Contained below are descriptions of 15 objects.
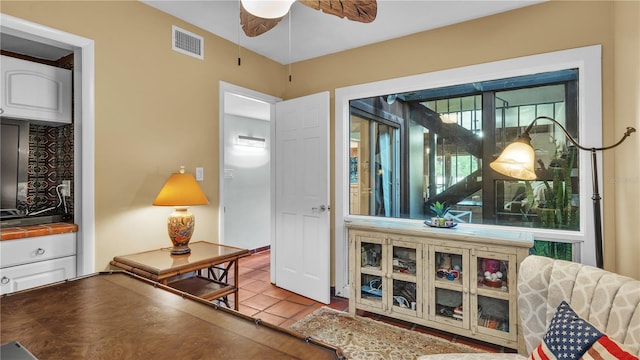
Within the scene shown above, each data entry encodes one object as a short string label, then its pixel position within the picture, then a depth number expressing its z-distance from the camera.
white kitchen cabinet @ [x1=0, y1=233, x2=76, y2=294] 1.93
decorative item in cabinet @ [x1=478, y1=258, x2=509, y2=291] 2.35
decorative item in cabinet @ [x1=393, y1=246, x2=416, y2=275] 2.70
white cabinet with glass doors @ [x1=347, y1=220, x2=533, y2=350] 2.32
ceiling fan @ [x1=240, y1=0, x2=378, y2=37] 1.35
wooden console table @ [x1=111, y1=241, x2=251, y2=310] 2.14
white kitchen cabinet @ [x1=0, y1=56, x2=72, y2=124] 2.06
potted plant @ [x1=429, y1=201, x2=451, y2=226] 2.99
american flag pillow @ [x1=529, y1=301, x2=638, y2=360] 1.09
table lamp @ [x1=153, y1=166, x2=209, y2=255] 2.39
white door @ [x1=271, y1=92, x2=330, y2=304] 3.27
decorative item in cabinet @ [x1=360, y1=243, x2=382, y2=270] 2.88
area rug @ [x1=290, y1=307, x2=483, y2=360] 2.32
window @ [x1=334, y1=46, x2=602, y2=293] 2.41
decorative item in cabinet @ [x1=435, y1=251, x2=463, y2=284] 2.52
